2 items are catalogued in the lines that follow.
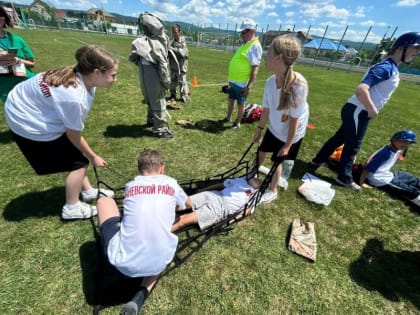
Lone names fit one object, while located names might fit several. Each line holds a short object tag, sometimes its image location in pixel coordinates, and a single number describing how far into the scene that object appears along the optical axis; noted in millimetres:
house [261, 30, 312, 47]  34431
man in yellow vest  4641
